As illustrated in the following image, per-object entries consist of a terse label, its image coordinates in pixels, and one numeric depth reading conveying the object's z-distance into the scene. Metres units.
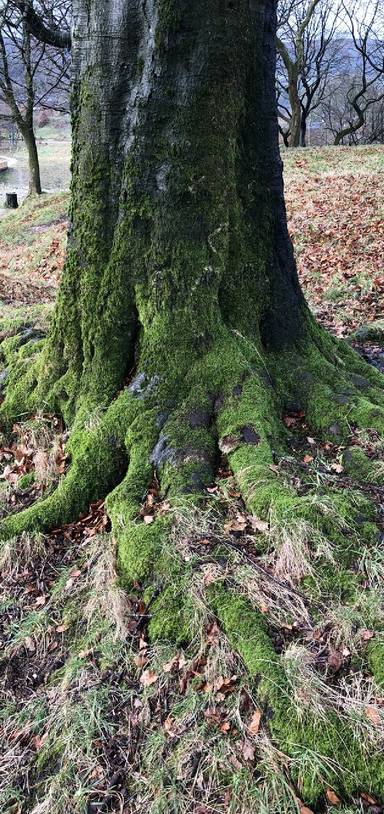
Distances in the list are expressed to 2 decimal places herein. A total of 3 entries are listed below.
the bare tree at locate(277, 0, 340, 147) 26.72
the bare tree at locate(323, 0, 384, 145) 32.41
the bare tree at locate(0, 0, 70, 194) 19.48
